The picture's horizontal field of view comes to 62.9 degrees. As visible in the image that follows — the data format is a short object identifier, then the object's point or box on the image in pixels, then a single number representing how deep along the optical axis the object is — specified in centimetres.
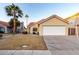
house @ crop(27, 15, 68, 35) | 540
